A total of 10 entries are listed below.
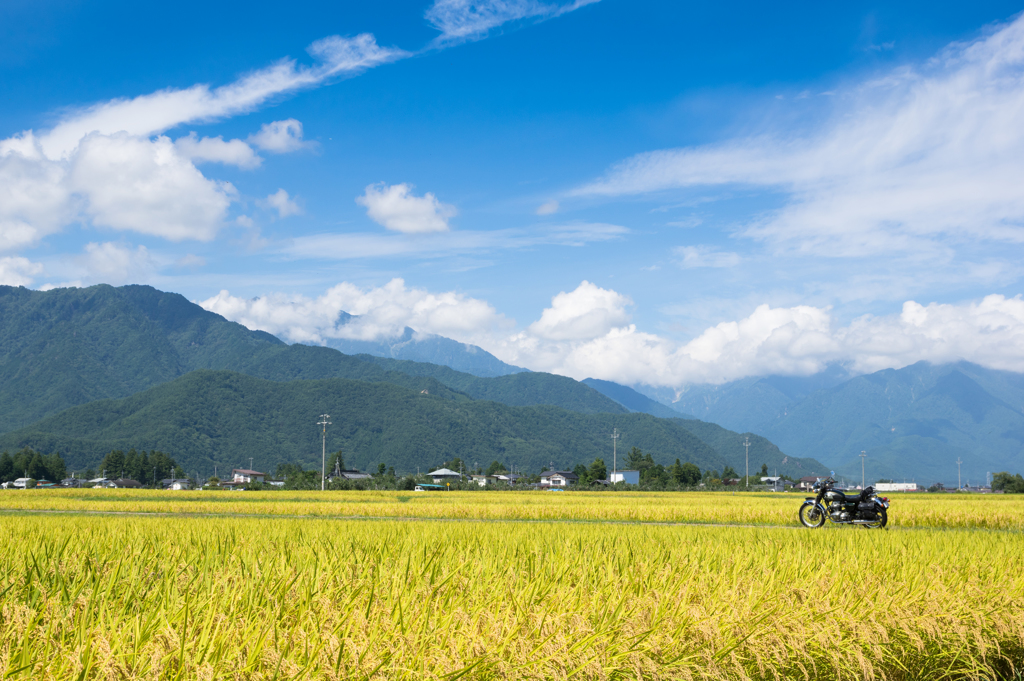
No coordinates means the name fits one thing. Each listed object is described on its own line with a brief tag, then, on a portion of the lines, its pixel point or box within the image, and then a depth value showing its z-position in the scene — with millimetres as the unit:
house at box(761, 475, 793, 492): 169200
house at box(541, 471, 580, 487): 171375
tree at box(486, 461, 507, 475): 174000
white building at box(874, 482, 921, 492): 169075
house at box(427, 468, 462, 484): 180038
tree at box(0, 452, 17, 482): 139250
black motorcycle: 23281
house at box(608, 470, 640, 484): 160875
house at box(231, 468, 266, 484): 184375
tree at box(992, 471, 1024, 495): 122000
